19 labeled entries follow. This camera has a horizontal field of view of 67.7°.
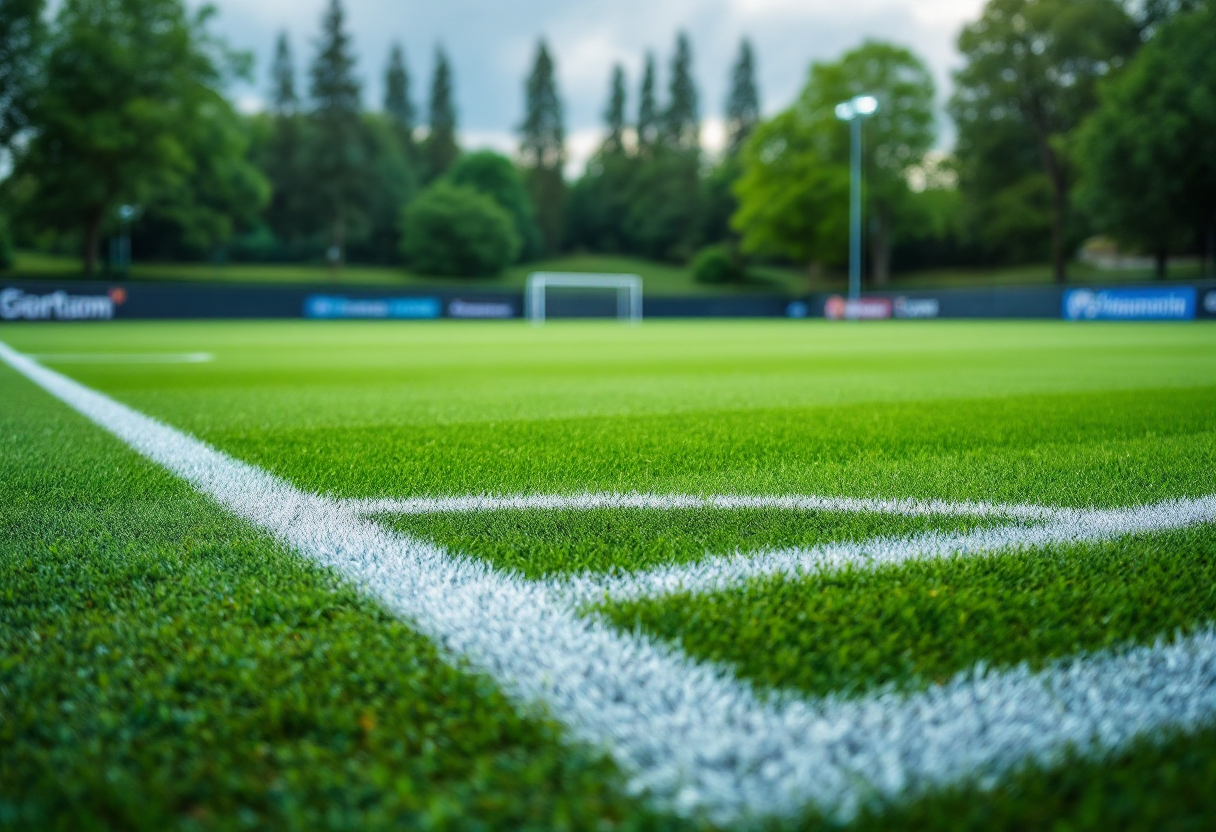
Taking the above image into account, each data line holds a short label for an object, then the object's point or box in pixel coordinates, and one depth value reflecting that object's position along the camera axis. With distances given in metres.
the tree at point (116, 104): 36.47
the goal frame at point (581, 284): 32.20
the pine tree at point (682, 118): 73.38
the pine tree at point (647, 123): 74.50
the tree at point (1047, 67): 41.50
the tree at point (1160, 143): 33.25
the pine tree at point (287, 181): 60.78
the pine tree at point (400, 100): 71.38
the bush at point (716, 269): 58.22
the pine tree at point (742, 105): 73.38
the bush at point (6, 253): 47.03
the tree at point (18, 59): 36.50
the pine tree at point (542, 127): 72.38
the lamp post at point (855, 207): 25.25
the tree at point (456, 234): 56.28
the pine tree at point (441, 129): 70.81
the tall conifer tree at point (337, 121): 57.09
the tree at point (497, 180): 65.75
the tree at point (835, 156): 45.09
